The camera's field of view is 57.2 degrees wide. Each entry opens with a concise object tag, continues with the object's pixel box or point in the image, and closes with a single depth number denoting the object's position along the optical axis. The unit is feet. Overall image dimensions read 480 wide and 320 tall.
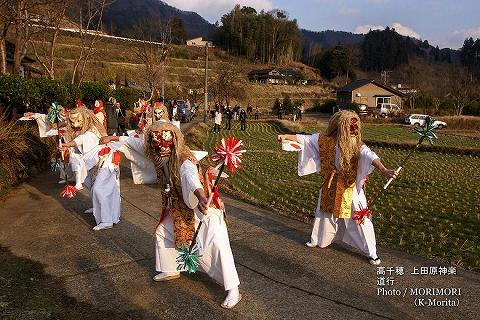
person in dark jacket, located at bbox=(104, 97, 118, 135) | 54.85
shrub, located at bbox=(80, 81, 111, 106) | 62.80
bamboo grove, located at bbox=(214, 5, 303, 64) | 303.48
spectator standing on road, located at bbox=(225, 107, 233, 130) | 92.68
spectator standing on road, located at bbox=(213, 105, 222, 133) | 80.43
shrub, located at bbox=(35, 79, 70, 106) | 42.52
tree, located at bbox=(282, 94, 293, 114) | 158.36
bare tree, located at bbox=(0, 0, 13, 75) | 42.55
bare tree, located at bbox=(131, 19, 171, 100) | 131.34
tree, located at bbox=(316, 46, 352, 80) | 285.23
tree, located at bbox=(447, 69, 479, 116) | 155.63
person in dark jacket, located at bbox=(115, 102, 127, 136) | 58.26
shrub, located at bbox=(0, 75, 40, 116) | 36.86
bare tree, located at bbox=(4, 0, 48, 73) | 42.11
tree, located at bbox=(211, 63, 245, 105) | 170.09
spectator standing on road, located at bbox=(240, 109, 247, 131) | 93.82
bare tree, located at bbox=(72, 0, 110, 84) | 73.61
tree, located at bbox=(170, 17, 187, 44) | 284.84
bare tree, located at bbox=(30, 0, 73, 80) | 55.74
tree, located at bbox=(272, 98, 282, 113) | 142.81
